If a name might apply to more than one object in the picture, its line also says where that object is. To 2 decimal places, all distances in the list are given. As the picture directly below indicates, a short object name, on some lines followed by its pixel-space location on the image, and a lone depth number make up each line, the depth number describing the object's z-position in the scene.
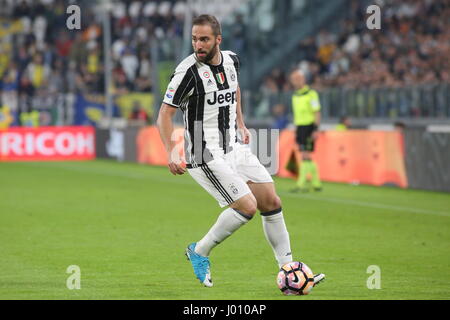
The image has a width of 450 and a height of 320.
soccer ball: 15.87
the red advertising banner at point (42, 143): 60.28
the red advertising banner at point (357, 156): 39.03
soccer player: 16.19
